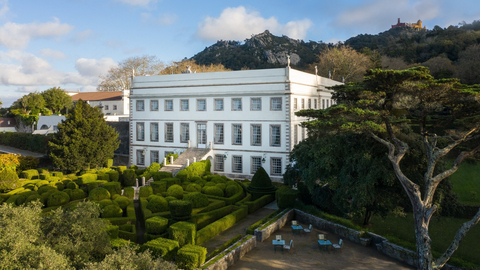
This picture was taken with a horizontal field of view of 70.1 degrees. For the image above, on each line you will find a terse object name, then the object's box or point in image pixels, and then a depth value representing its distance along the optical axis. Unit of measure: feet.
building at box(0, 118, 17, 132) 221.05
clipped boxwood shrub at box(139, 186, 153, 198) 77.30
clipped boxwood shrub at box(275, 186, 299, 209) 70.90
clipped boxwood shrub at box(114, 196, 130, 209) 69.05
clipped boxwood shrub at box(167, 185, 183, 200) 74.23
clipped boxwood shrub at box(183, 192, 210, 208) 68.35
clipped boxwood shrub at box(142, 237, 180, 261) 44.75
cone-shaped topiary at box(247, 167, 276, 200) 81.76
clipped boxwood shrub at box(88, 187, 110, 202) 73.35
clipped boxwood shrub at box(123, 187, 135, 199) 80.22
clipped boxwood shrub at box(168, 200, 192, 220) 57.62
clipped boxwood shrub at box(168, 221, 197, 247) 49.39
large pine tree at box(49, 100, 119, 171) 106.73
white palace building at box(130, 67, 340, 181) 100.22
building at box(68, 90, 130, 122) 189.84
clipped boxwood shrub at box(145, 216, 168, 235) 53.78
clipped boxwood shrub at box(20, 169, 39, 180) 97.86
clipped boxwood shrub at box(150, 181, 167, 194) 79.71
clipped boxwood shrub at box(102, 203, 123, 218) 63.30
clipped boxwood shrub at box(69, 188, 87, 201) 76.43
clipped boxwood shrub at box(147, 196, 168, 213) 66.33
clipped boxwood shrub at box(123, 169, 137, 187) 94.89
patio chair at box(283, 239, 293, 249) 52.88
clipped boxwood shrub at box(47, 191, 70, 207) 71.15
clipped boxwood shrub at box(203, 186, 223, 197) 77.82
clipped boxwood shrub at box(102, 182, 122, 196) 79.30
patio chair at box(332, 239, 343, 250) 53.12
